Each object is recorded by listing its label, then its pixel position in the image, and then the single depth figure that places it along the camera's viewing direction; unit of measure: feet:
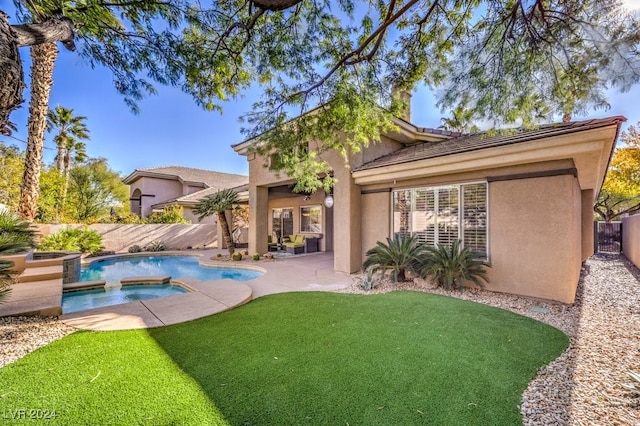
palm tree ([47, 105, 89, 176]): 78.43
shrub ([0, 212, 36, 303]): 16.69
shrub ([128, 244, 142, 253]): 65.92
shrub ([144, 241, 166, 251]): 68.03
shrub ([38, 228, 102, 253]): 49.34
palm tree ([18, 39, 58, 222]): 47.50
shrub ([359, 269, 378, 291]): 29.19
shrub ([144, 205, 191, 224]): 77.41
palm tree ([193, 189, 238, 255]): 51.16
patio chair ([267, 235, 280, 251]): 63.46
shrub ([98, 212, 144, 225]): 73.94
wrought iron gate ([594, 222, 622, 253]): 68.18
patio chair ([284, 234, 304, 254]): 59.24
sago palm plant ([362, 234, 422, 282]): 30.58
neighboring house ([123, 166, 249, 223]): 90.92
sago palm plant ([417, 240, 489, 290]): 27.09
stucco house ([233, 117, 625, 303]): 23.72
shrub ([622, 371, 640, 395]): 11.48
